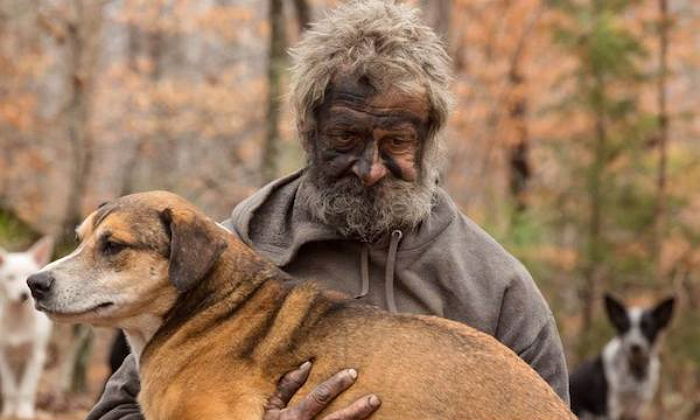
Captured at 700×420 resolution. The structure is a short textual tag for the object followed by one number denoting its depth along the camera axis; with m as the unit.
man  4.51
